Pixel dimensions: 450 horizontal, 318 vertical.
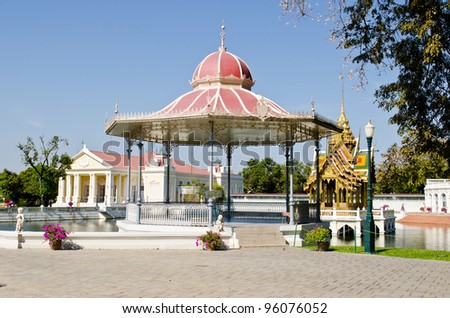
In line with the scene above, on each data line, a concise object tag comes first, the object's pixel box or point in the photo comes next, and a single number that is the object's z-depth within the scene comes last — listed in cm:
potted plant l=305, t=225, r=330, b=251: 1503
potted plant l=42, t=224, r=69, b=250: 1462
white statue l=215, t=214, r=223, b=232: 1532
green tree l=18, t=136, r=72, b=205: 4738
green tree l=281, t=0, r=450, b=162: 1242
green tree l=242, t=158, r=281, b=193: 7931
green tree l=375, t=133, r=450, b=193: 1785
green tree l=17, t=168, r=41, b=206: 5738
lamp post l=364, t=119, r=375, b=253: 1499
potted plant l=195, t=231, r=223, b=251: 1472
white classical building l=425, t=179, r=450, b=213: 5794
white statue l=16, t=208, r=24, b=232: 1526
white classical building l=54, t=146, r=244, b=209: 7025
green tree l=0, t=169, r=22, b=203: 6028
